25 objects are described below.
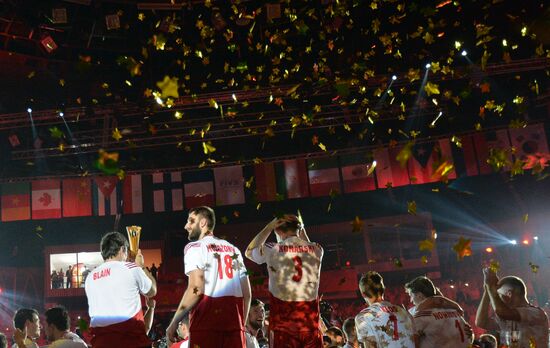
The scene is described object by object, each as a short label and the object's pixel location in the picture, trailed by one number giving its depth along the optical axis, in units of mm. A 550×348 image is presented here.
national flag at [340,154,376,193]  17625
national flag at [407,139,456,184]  17391
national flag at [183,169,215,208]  17766
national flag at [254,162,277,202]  17875
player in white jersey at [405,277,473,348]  4844
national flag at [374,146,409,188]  17236
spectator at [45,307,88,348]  4996
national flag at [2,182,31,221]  17344
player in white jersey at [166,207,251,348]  4320
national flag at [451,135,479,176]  16828
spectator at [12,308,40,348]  5934
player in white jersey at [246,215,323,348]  4688
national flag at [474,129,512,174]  16609
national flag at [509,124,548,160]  16156
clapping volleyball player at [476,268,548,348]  4891
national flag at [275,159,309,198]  17625
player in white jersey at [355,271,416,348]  4660
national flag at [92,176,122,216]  17406
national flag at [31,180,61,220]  17344
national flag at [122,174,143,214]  17656
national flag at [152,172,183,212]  17828
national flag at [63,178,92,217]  17312
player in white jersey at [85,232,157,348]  4305
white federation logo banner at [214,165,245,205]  17594
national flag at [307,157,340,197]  17688
